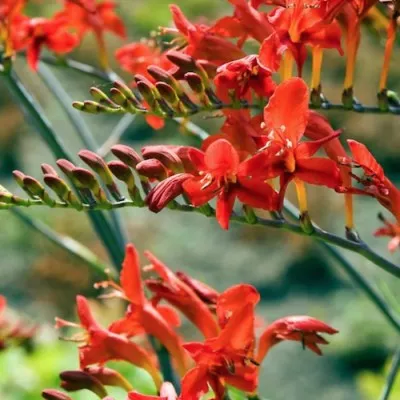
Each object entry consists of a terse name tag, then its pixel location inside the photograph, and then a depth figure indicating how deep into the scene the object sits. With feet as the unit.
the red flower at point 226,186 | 2.15
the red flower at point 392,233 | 2.54
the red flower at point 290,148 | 2.14
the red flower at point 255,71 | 2.21
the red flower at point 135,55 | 2.91
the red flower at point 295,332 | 2.35
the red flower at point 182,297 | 2.45
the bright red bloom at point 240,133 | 2.22
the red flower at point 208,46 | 2.37
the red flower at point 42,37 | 2.83
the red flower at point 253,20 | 2.34
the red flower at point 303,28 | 2.22
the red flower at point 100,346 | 2.48
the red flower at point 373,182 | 2.17
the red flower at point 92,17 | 3.01
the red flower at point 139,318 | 2.48
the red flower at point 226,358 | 2.24
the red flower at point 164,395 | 2.19
